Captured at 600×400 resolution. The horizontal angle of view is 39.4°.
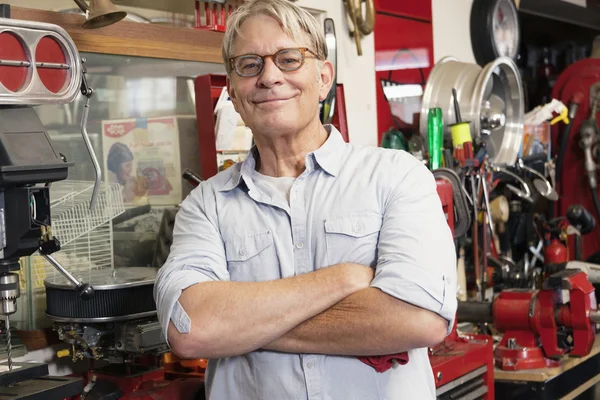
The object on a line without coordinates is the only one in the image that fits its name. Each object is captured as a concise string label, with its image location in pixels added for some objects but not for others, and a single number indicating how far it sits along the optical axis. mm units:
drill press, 1752
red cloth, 1764
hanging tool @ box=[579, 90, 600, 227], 5457
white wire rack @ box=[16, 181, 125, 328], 2705
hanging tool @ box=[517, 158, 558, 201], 4551
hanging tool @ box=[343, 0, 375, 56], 3932
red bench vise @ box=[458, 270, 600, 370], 3223
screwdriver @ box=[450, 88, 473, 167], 4057
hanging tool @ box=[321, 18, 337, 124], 3594
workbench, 3264
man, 1735
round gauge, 5172
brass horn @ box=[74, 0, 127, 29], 2473
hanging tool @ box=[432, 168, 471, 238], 3367
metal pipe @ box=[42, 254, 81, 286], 2023
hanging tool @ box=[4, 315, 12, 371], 1872
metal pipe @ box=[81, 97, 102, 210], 2041
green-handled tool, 4035
